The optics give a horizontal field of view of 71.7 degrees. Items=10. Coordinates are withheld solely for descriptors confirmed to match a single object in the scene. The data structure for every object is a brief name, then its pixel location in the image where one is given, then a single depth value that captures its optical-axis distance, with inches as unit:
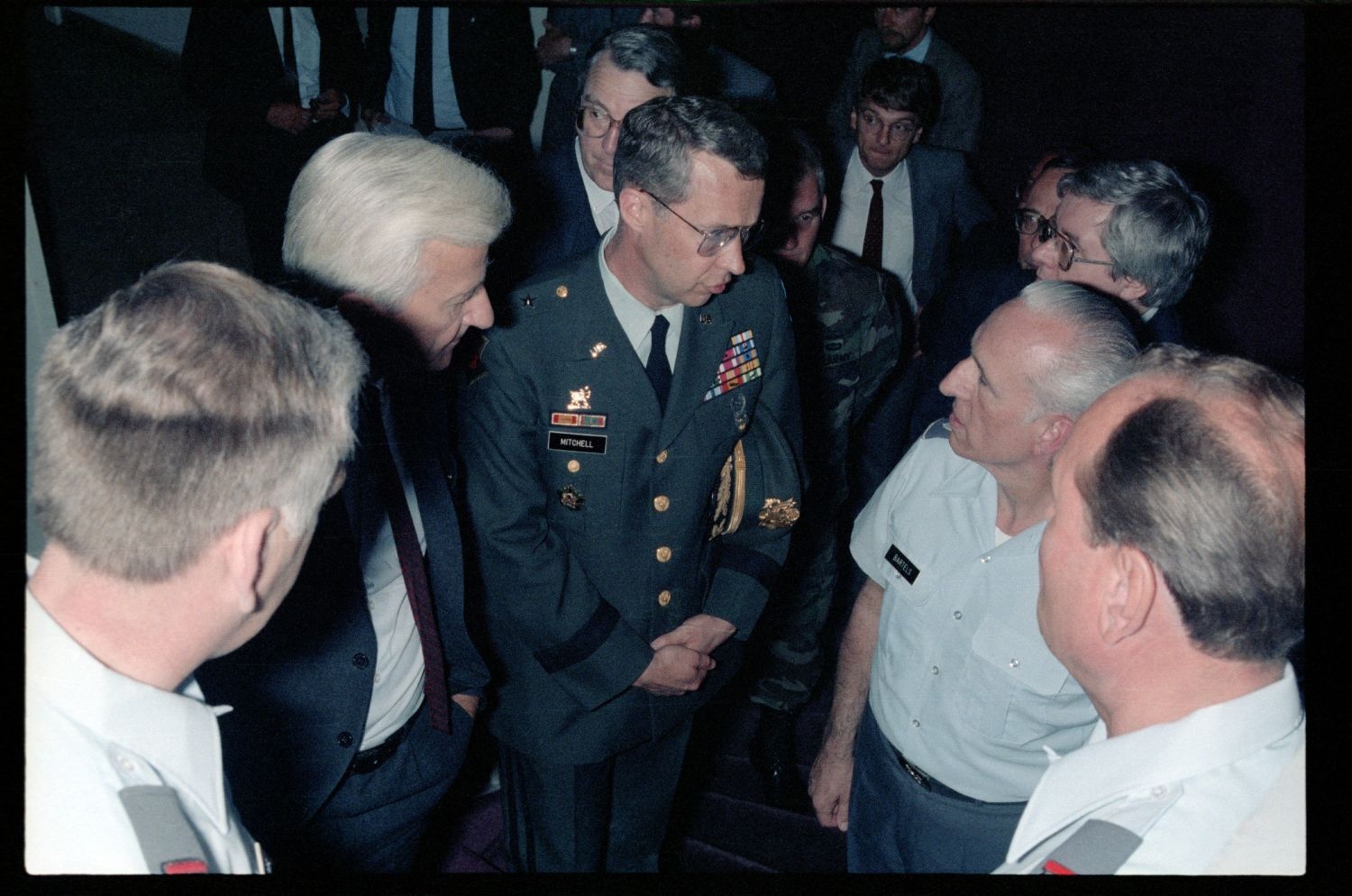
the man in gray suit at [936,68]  124.0
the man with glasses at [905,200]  113.5
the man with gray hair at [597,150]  92.2
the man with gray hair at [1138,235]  83.5
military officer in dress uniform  68.2
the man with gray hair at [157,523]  36.8
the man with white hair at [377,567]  55.4
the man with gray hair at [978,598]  59.4
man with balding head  42.3
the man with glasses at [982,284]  90.5
